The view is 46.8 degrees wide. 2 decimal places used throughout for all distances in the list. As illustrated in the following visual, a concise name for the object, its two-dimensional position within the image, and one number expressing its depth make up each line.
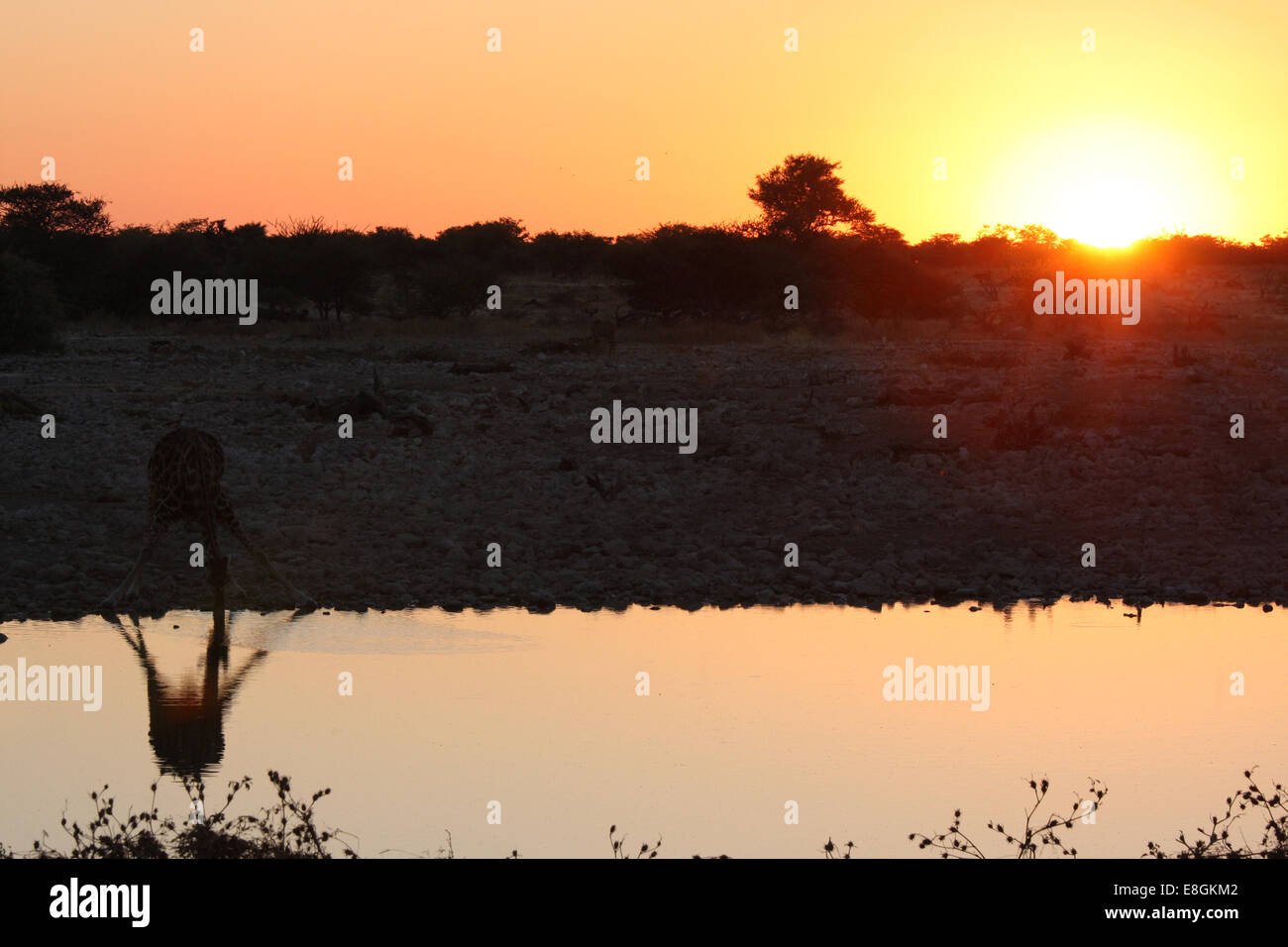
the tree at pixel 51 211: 47.12
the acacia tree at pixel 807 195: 53.47
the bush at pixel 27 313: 27.13
